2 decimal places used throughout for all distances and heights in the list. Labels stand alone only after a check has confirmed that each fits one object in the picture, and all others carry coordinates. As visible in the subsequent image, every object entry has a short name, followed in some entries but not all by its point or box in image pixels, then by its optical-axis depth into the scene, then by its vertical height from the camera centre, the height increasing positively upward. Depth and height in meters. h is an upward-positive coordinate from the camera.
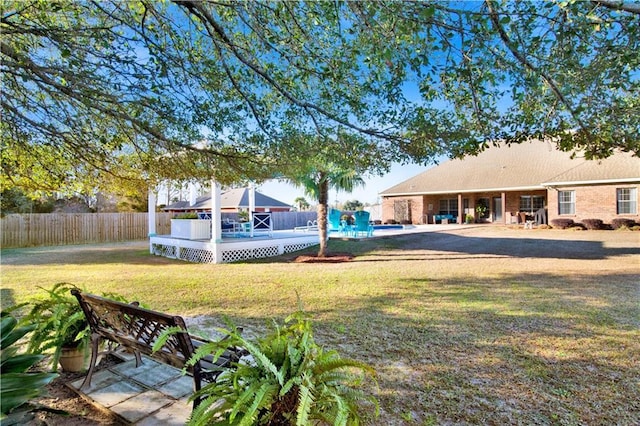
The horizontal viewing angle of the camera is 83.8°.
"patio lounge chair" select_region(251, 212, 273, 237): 14.73 -0.22
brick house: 19.62 +1.59
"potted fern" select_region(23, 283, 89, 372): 3.33 -1.05
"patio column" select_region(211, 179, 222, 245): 11.12 +0.03
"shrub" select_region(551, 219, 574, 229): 20.00 -0.59
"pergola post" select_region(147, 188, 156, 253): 14.75 +0.07
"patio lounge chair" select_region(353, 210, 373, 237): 16.30 -0.35
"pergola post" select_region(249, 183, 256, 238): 14.06 +0.40
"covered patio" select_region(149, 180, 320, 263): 11.69 -0.81
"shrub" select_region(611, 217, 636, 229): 18.42 -0.59
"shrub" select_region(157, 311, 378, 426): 2.01 -1.02
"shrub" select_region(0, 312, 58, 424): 1.75 -0.82
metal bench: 2.50 -0.94
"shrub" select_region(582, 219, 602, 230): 19.16 -0.64
